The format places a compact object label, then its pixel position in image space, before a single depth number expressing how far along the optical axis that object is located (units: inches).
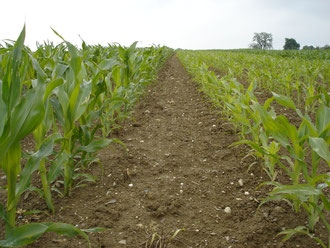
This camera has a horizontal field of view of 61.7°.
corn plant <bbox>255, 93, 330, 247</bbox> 53.6
